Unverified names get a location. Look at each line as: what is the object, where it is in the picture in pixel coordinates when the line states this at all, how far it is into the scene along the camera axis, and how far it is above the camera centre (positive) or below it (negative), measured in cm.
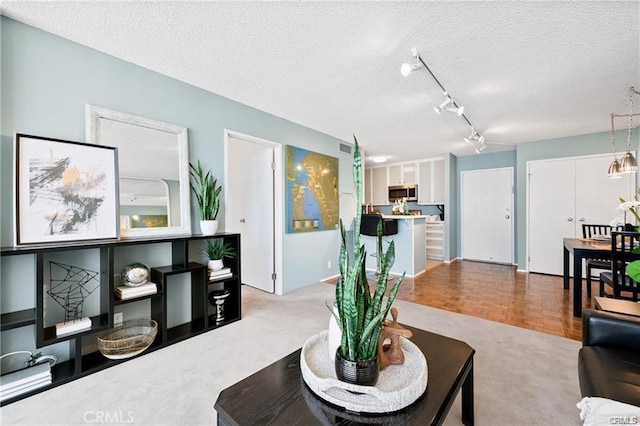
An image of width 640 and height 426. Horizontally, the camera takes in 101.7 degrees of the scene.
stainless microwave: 612 +47
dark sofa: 103 -70
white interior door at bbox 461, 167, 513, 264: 523 -9
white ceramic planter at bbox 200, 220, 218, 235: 241 -11
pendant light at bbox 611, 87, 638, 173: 265 +48
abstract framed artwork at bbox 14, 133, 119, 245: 164 +17
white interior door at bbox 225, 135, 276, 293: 352 +9
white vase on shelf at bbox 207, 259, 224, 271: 250 -49
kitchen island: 430 -56
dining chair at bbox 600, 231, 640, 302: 211 -46
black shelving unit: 155 -66
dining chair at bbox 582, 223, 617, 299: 291 -60
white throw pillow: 87 -70
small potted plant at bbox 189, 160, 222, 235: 242 +15
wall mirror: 202 +39
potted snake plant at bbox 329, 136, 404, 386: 94 -38
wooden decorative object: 106 -57
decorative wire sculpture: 181 -51
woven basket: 187 -94
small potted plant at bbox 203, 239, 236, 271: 251 -38
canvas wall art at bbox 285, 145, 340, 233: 353 +31
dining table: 239 -42
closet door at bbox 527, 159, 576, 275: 425 -2
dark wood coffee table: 86 -68
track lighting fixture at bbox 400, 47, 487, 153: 197 +116
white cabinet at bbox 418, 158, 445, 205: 581 +68
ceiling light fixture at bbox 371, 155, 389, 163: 503 +105
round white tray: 89 -65
